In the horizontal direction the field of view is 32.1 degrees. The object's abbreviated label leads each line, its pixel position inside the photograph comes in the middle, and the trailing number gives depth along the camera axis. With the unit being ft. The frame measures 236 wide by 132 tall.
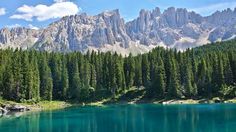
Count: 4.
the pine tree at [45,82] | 431.02
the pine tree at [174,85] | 440.04
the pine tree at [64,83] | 456.45
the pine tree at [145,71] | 479.54
